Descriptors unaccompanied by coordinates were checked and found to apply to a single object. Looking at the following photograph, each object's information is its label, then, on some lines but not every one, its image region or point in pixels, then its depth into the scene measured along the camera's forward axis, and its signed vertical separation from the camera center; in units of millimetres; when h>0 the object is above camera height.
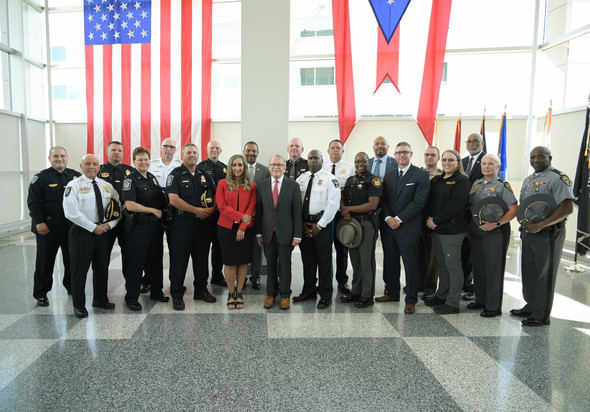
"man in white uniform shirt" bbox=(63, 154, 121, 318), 3197 -558
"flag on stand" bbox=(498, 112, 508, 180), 6991 +558
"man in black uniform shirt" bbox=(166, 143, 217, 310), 3529 -505
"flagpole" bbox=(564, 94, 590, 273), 5305 -1462
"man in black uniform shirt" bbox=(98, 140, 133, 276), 3696 -117
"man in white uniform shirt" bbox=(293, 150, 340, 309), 3600 -553
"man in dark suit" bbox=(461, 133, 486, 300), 4090 -15
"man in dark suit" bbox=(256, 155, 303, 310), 3531 -565
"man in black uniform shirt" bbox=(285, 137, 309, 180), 4082 +56
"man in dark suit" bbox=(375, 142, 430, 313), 3529 -440
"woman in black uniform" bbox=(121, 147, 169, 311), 3420 -527
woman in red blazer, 3469 -509
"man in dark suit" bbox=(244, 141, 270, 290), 4078 -113
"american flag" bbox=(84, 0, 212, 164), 7793 +2074
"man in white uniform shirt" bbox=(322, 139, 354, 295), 4164 -90
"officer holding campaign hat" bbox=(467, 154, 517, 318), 3369 -572
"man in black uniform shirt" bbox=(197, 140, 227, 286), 4285 -125
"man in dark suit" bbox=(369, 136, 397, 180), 4463 +50
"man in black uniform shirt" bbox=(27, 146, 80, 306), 3514 -584
